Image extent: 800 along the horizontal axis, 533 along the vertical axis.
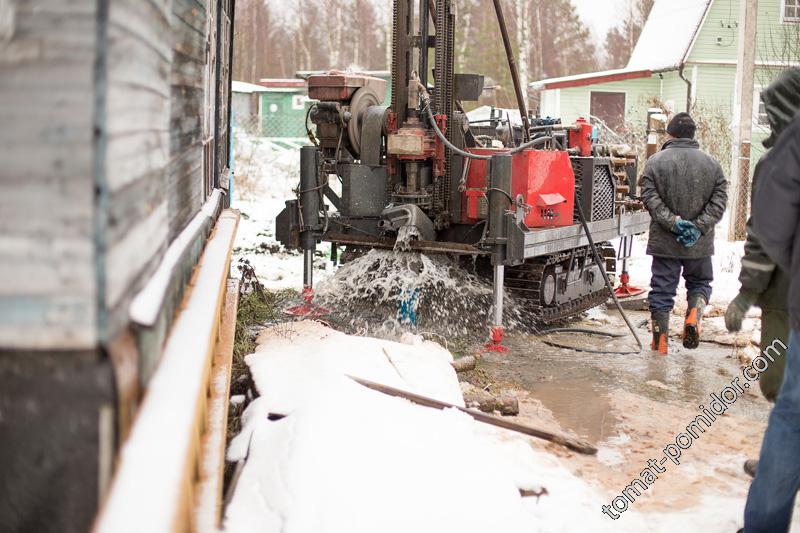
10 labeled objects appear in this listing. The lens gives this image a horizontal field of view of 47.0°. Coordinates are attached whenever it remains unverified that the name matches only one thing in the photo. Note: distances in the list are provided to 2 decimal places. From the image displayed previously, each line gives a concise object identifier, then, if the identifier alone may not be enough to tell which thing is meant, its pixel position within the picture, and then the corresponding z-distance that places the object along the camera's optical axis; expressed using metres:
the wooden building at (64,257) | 1.68
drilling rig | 7.96
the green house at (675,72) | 25.66
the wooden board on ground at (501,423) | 4.68
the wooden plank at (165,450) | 1.60
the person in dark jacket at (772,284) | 4.10
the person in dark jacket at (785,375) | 3.29
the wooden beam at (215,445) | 2.71
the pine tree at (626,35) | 47.81
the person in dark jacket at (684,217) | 7.37
